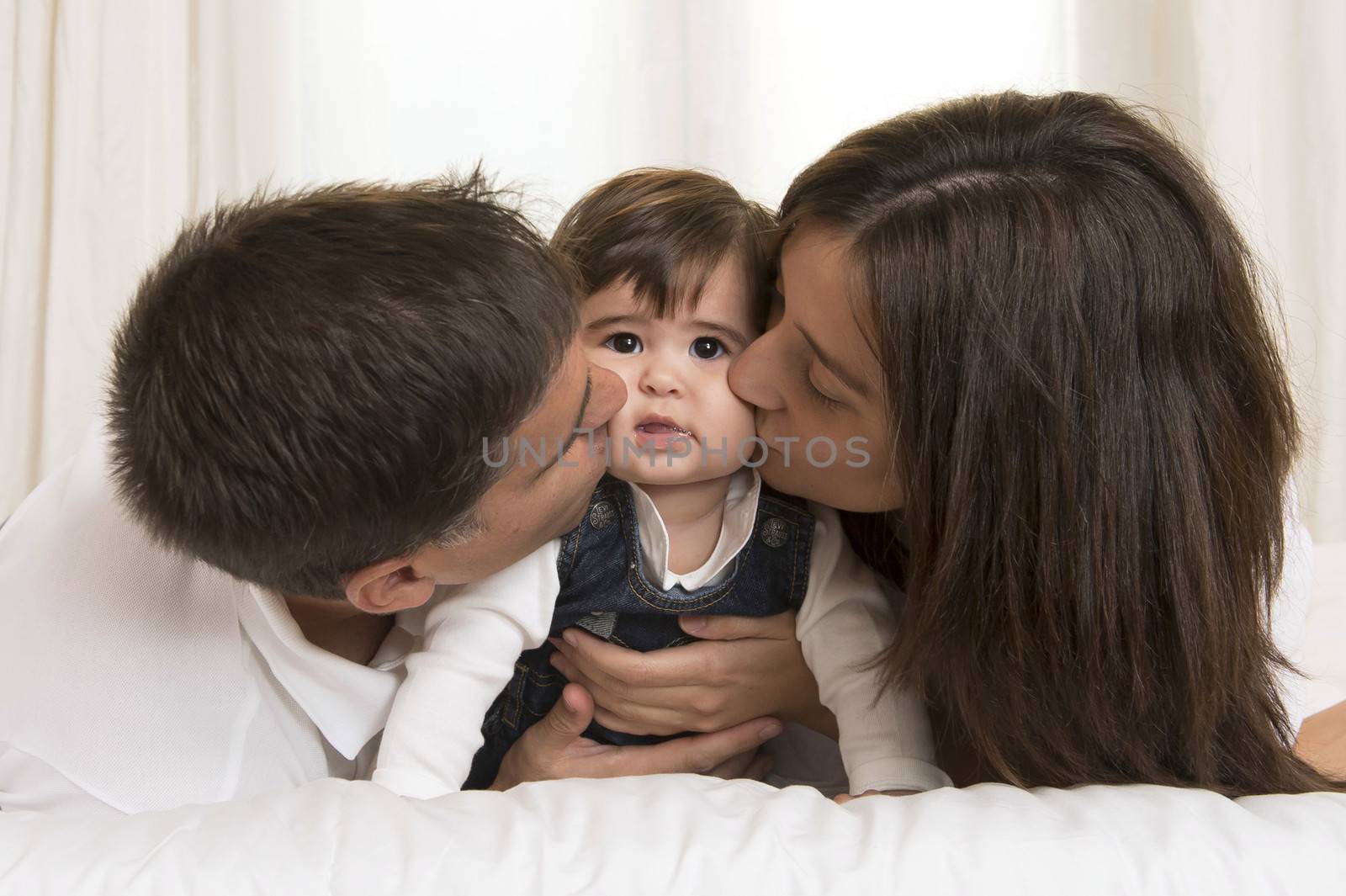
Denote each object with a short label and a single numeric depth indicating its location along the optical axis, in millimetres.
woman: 1144
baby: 1361
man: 1040
